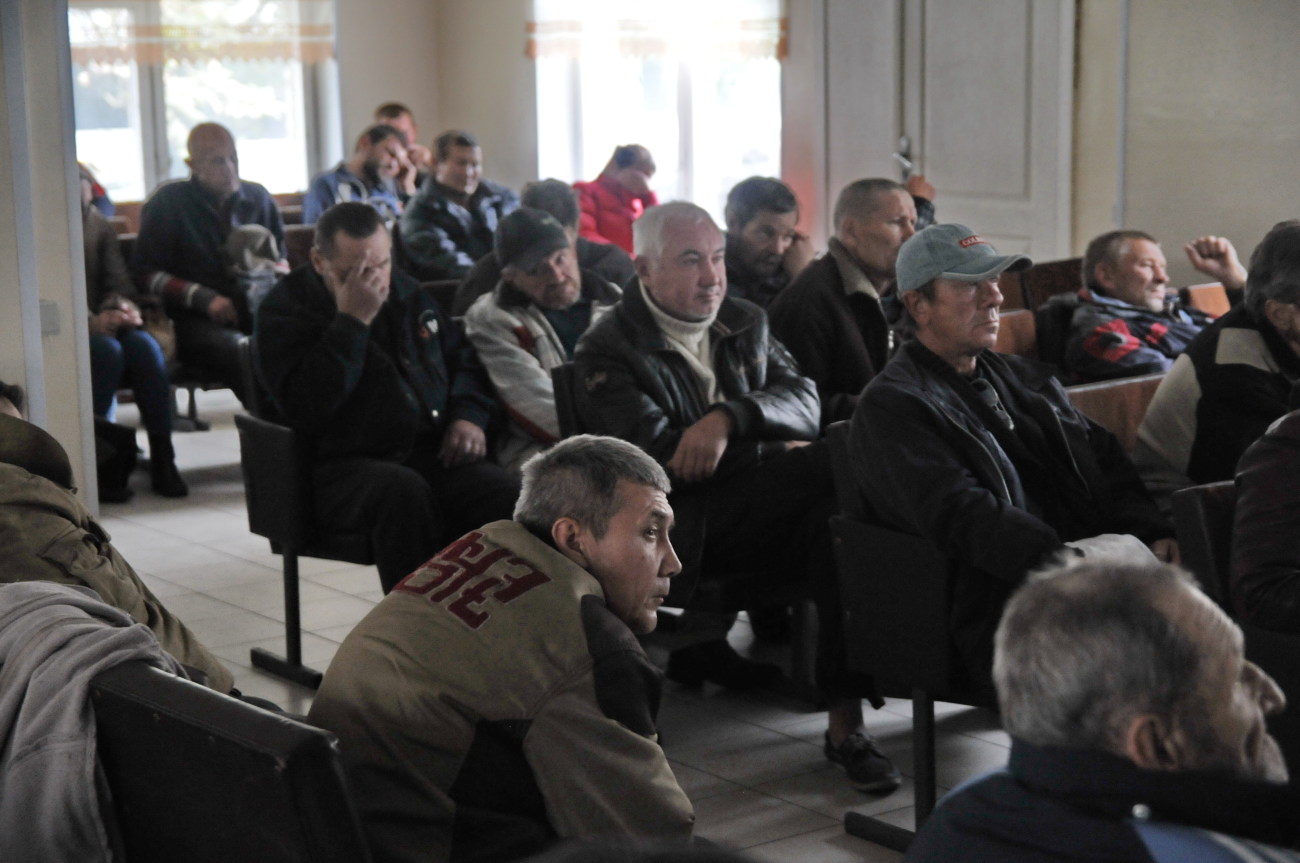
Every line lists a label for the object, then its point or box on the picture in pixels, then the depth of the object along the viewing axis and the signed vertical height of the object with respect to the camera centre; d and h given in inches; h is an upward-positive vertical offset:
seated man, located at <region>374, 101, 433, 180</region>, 326.8 +9.6
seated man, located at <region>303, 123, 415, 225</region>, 297.3 -0.4
